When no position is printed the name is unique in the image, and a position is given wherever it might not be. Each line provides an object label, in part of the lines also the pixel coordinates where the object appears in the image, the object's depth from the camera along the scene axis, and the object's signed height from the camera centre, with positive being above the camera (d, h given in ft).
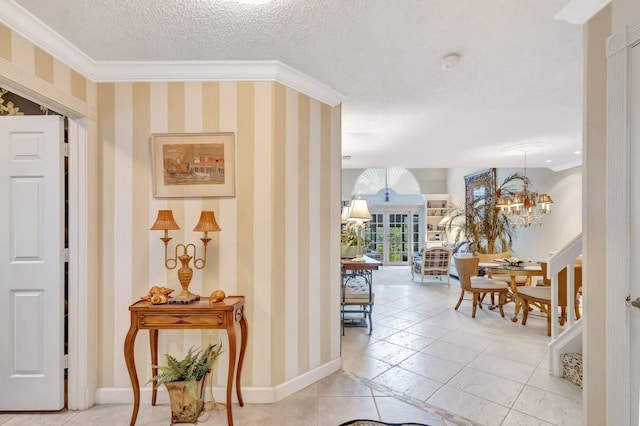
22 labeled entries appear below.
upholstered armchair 21.21 -3.40
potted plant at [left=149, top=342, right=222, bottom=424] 6.38 -3.64
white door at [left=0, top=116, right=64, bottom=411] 6.79 -1.12
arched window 32.55 +3.64
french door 31.73 -2.27
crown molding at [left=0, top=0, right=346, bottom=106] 7.13 +3.52
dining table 13.23 -2.57
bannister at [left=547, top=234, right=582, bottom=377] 8.53 -2.92
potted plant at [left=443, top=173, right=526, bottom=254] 22.00 -0.94
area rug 6.37 -4.51
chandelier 15.39 +0.57
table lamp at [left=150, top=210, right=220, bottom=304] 6.46 -0.34
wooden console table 6.18 -2.20
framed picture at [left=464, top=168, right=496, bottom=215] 23.83 +2.43
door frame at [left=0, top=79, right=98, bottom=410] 6.89 -1.42
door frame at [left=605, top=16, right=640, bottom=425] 4.56 -0.22
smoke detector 6.73 +3.60
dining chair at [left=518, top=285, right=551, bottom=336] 11.44 -3.24
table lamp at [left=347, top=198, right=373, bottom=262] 13.09 +0.04
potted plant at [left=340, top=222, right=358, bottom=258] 14.19 -1.33
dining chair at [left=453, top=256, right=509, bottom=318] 13.80 -3.28
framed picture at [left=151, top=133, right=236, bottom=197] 7.25 +1.24
